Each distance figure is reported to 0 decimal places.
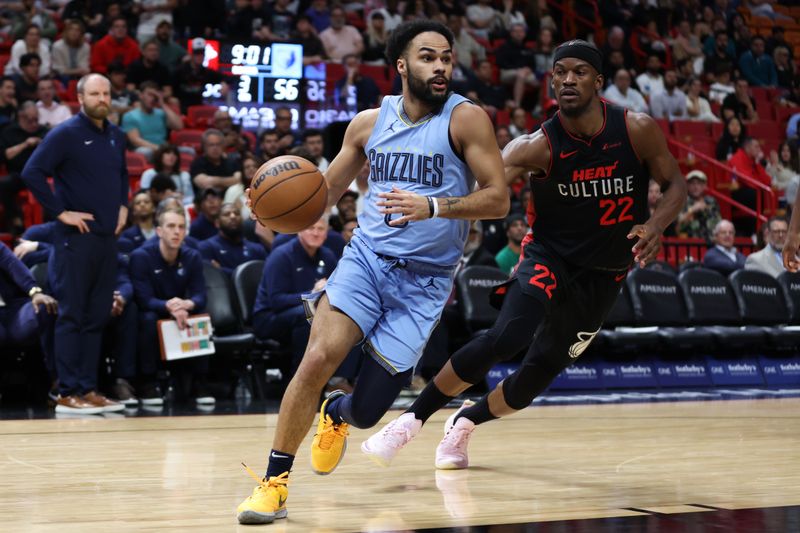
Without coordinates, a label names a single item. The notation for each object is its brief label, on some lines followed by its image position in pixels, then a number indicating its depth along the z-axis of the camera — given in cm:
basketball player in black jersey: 974
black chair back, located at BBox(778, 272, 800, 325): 2101
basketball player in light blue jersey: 804
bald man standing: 1469
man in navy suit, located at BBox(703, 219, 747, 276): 2187
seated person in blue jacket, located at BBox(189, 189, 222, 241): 1929
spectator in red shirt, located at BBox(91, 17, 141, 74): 2610
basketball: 826
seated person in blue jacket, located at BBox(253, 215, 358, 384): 1647
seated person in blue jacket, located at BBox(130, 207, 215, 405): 1625
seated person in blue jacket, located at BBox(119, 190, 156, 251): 1794
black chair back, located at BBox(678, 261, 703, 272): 2100
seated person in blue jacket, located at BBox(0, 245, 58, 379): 1546
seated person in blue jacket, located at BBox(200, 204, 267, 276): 1837
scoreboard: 2466
